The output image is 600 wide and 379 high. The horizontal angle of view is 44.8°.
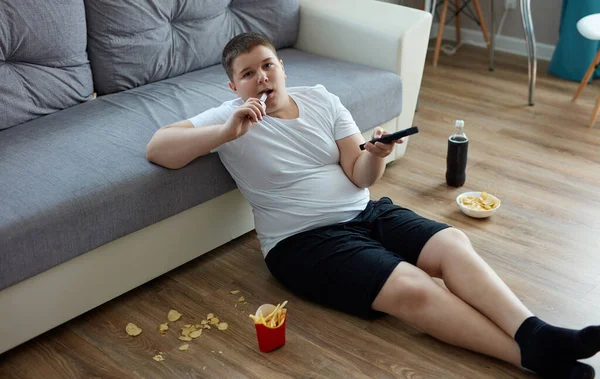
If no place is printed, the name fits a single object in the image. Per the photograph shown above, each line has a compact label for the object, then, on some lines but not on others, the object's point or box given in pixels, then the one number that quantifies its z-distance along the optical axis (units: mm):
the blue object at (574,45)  3619
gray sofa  1825
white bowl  2414
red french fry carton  1789
